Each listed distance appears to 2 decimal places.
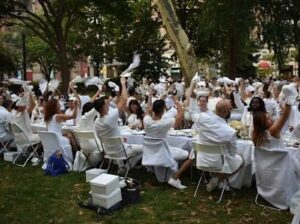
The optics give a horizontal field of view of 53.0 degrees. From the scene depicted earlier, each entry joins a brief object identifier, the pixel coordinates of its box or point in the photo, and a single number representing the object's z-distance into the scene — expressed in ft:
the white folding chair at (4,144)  23.23
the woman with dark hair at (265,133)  13.66
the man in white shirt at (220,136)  14.57
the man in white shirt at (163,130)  16.36
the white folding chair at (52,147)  19.37
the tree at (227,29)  42.59
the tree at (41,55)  102.57
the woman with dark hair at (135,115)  20.58
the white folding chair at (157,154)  16.42
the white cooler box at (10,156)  22.56
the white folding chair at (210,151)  14.74
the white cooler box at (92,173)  17.56
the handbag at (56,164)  19.57
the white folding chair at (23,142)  21.34
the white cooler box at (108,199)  14.27
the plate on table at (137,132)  19.11
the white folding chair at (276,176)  13.85
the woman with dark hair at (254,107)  16.32
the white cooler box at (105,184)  14.02
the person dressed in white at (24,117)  21.50
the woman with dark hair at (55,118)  19.84
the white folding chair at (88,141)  18.59
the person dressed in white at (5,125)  22.56
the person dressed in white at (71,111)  22.71
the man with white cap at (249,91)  29.01
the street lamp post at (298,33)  42.72
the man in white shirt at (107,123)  17.15
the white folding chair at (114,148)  17.23
